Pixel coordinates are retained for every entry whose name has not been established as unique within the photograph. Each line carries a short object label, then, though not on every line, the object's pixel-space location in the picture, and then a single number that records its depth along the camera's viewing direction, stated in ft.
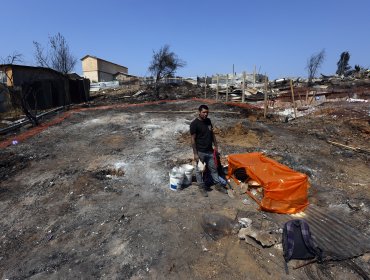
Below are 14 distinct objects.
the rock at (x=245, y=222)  15.69
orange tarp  17.13
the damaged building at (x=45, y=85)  62.13
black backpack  13.44
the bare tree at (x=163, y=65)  104.06
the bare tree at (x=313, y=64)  126.72
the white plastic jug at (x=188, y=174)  20.56
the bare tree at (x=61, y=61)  88.22
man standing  19.49
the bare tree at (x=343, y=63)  163.96
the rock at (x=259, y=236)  14.14
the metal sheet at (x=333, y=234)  14.20
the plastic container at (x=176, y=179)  19.88
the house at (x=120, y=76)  158.50
